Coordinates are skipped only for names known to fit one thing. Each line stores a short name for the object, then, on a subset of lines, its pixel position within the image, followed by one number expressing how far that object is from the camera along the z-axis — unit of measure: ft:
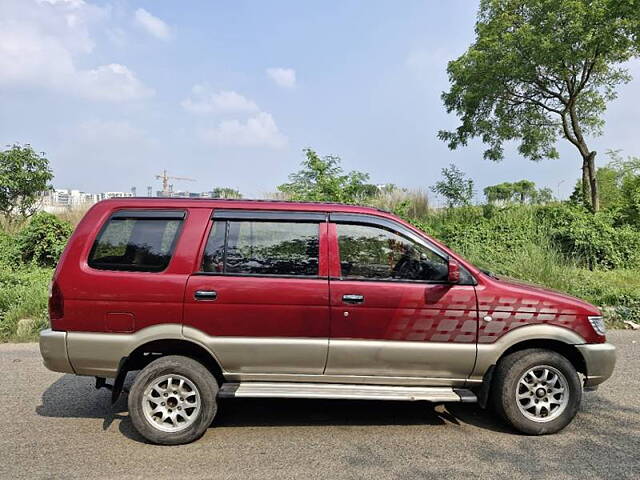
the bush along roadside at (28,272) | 23.41
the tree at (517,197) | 45.58
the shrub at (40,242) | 33.27
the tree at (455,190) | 42.80
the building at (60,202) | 44.88
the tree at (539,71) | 46.11
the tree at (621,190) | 38.83
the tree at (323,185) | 36.58
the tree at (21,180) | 40.83
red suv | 12.17
